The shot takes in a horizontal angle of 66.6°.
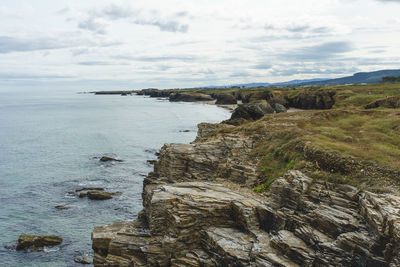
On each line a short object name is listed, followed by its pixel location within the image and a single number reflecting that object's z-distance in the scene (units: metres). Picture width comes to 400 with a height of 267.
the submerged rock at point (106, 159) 62.94
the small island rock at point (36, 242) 30.66
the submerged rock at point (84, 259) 28.54
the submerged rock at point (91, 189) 45.98
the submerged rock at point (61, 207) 39.65
